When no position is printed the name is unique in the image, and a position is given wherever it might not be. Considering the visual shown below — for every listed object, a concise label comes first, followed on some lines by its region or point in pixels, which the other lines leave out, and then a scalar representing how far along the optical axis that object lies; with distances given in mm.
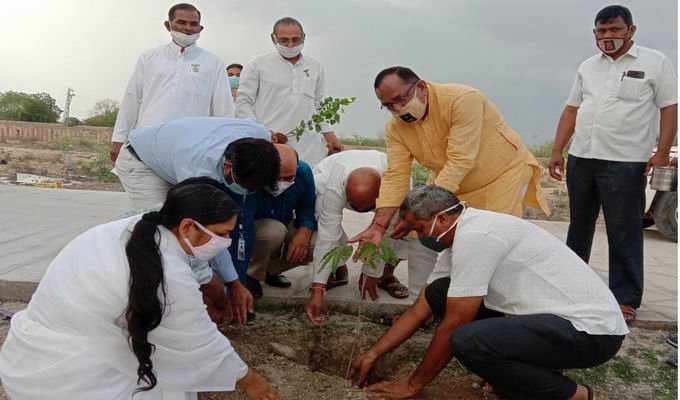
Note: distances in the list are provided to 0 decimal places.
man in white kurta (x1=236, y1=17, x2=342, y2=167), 4492
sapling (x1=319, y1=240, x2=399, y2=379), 2764
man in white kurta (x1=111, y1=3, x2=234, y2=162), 4172
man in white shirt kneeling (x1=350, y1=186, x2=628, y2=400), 2383
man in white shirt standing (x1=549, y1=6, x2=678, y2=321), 3568
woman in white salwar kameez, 1849
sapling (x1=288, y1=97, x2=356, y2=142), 4086
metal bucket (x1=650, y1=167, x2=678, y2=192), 3541
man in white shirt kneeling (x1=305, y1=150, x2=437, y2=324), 3496
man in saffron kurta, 3154
